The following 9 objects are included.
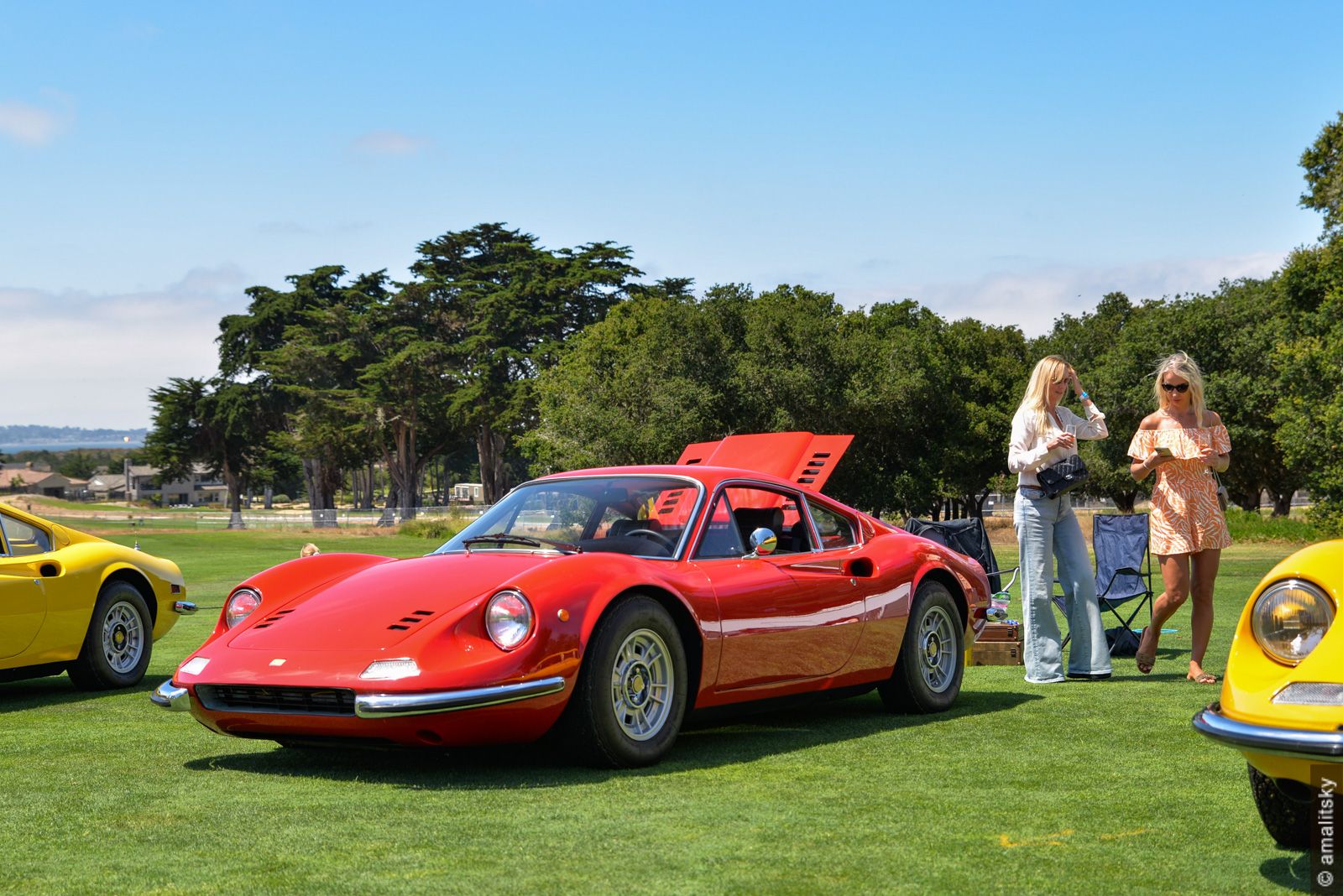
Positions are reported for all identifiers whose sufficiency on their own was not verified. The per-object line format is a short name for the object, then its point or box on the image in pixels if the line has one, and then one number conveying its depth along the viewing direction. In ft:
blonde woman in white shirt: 33.55
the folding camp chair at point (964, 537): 43.57
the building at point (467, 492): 616.43
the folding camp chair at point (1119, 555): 40.73
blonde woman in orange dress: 32.60
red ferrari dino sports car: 21.31
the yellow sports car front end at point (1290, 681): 14.16
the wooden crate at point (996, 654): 38.65
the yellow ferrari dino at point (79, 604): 32.91
